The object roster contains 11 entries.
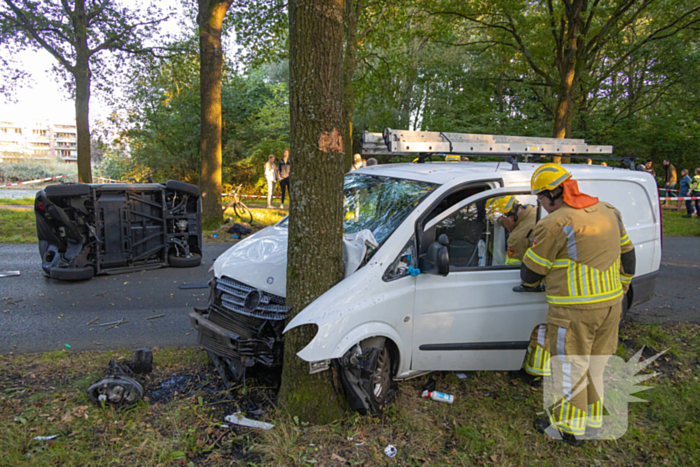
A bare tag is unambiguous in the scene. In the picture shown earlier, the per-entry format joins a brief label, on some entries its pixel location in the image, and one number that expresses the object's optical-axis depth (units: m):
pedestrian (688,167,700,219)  14.84
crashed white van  3.18
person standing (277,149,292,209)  15.28
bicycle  12.84
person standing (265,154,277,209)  15.68
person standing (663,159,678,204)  18.02
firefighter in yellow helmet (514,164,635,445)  3.06
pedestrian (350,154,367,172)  14.73
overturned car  6.77
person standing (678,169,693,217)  15.98
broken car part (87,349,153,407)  3.33
